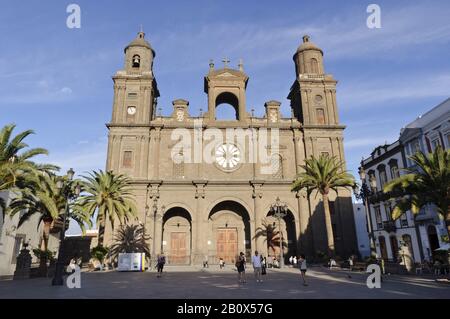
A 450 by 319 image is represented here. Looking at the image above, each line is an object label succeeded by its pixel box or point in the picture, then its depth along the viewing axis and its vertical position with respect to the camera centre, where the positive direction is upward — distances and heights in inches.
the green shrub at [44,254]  882.8 -13.0
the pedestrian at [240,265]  632.4 -40.6
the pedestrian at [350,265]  983.6 -73.1
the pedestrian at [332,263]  1072.6 -71.7
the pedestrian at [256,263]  679.1 -40.8
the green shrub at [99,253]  1106.4 -16.6
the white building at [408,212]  1099.9 +177.2
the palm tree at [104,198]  1091.9 +175.3
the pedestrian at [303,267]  595.9 -45.5
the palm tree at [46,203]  770.8 +126.1
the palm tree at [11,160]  700.7 +209.6
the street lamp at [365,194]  783.0 +125.3
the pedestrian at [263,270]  800.6 -65.8
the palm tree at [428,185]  742.5 +135.4
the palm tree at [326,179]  1139.9 +228.4
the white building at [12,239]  1093.8 +41.6
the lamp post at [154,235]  1242.2 +45.3
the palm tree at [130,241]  1248.2 +25.9
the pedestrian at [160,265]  794.8 -46.1
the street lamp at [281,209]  1133.5 +138.6
